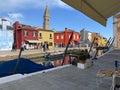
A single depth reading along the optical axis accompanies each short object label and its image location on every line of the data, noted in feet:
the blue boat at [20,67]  10.82
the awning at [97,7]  5.93
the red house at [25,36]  66.47
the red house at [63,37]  90.43
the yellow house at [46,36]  73.79
